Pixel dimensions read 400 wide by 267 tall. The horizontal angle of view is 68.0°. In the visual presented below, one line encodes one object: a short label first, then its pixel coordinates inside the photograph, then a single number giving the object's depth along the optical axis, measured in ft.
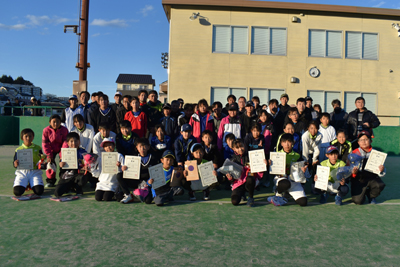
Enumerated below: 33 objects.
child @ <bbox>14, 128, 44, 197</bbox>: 16.14
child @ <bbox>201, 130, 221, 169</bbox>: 17.75
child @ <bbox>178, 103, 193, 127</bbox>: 22.75
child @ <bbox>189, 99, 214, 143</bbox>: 20.36
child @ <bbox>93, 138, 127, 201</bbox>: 15.64
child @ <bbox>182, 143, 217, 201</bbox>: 16.14
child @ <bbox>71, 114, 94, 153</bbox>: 18.66
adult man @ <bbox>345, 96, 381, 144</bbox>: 20.68
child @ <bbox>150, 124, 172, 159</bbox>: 17.75
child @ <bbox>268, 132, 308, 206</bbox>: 15.20
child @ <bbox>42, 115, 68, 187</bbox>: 18.51
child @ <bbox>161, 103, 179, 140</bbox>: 20.27
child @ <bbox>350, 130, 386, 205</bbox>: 15.61
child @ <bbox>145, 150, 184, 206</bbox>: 14.94
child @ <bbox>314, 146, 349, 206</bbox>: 15.52
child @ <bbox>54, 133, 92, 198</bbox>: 16.35
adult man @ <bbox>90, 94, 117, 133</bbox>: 20.54
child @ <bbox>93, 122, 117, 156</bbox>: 17.71
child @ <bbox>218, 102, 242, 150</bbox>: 19.75
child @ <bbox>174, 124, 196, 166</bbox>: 17.51
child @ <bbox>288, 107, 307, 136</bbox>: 19.67
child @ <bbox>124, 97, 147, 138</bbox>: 20.21
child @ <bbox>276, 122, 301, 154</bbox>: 17.63
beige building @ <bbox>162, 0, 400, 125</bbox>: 42.75
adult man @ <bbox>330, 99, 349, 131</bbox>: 22.84
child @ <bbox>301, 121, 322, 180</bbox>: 17.97
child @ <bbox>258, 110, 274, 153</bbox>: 19.67
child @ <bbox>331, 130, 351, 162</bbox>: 17.34
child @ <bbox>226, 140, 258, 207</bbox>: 15.19
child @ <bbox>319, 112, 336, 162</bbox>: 18.48
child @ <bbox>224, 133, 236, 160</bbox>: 18.02
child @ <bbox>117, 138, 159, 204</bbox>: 15.52
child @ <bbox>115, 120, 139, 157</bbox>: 17.81
